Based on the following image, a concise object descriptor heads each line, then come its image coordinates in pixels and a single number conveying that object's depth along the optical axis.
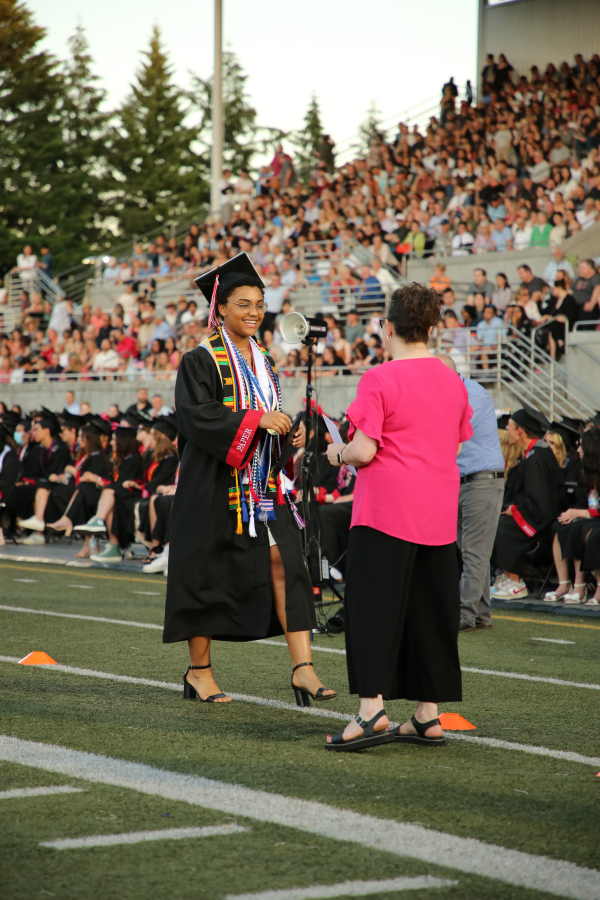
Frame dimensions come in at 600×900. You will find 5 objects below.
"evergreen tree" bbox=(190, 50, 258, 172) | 54.84
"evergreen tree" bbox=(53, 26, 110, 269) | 47.84
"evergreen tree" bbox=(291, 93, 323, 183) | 58.06
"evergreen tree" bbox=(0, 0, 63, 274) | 46.75
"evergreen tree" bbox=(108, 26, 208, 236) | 50.59
